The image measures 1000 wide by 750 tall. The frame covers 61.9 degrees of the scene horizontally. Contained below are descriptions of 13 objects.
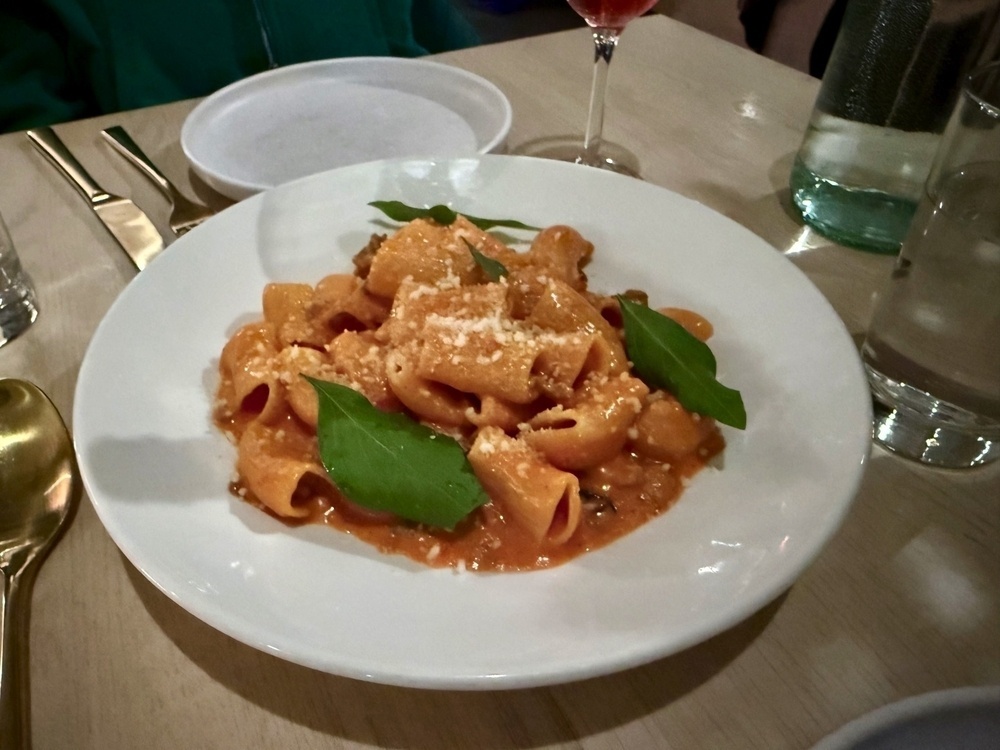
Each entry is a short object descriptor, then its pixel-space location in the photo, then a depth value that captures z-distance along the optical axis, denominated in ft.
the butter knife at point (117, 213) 1.26
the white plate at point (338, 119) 1.44
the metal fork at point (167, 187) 1.28
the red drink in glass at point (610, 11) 1.26
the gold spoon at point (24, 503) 0.73
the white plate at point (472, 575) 0.67
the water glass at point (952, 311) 0.91
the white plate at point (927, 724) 0.65
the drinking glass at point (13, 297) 1.11
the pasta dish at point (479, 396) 0.82
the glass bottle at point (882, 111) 1.12
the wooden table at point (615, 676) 0.72
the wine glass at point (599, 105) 1.28
